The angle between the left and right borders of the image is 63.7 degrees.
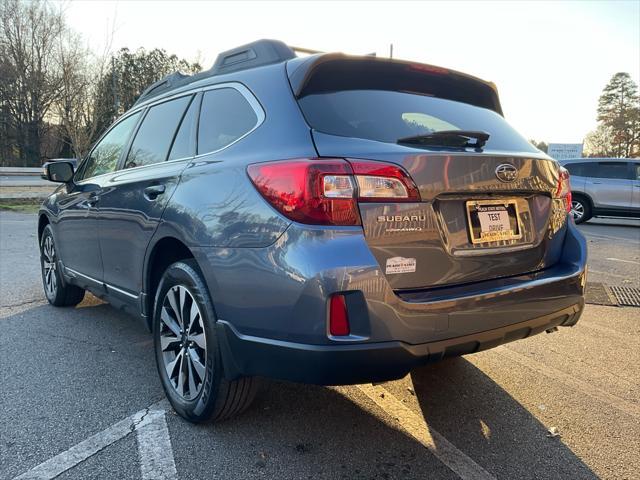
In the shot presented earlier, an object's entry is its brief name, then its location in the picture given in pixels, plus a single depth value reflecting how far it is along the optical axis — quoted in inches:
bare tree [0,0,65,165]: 932.6
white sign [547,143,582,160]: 1421.0
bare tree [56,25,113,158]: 660.3
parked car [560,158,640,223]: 533.0
